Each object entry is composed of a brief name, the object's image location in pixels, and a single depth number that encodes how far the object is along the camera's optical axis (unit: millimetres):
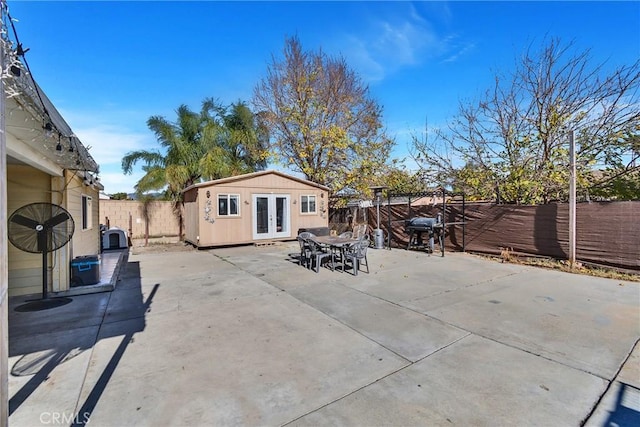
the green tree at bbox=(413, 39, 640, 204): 8336
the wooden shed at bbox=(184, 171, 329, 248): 11281
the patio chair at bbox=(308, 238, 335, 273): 7133
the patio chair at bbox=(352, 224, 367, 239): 10384
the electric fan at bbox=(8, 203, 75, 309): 4465
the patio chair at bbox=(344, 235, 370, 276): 6965
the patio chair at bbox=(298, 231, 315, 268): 7561
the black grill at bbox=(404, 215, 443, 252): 9955
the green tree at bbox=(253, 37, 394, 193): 16234
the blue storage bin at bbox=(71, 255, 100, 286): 5633
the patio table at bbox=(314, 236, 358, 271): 7137
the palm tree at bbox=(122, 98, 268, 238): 14477
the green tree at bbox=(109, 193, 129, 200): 21141
